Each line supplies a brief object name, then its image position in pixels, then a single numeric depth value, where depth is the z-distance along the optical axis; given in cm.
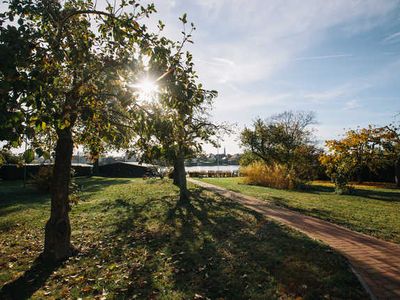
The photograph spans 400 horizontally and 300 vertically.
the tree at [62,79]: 337
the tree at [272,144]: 3042
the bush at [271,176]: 2300
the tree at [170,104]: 483
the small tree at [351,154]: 1950
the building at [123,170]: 4209
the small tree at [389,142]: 2178
